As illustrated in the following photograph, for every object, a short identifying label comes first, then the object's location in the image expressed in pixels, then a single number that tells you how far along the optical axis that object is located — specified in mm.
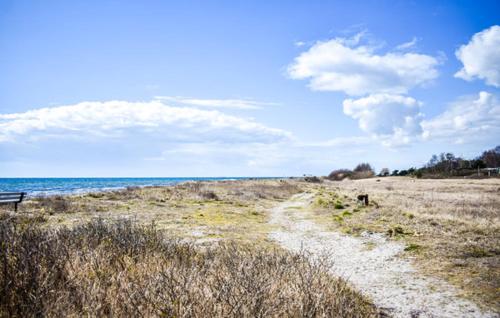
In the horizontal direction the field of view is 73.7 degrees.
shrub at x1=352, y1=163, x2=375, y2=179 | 111375
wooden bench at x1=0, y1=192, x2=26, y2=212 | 20453
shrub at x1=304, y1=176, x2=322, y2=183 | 90369
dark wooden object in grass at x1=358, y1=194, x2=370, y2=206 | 23522
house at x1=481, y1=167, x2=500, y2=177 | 67312
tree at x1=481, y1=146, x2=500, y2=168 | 89312
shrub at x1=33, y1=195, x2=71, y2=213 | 21703
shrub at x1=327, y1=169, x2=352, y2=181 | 121000
